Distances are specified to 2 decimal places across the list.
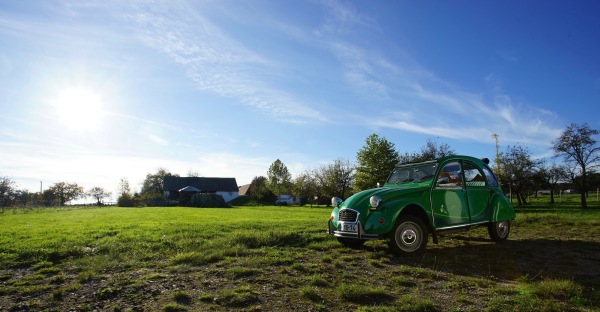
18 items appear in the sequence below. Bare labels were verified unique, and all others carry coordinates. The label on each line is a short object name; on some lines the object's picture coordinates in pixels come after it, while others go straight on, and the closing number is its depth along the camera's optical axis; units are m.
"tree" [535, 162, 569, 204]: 38.89
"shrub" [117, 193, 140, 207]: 61.16
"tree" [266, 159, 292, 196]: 76.81
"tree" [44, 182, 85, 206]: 83.62
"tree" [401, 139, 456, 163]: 40.84
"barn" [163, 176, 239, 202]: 84.00
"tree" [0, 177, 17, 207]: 57.38
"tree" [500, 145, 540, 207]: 41.66
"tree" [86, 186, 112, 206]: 89.06
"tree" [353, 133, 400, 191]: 38.25
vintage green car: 7.14
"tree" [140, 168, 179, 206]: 100.62
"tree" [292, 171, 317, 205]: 69.44
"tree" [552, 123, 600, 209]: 35.50
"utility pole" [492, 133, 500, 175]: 39.81
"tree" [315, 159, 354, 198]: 57.06
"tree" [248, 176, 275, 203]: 81.44
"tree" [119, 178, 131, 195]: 91.30
